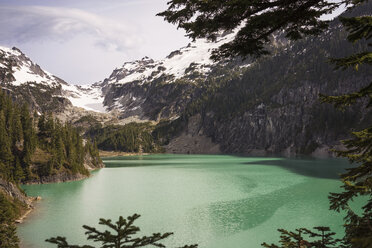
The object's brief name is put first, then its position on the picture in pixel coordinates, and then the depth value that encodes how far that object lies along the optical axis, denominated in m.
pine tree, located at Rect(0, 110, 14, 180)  66.44
